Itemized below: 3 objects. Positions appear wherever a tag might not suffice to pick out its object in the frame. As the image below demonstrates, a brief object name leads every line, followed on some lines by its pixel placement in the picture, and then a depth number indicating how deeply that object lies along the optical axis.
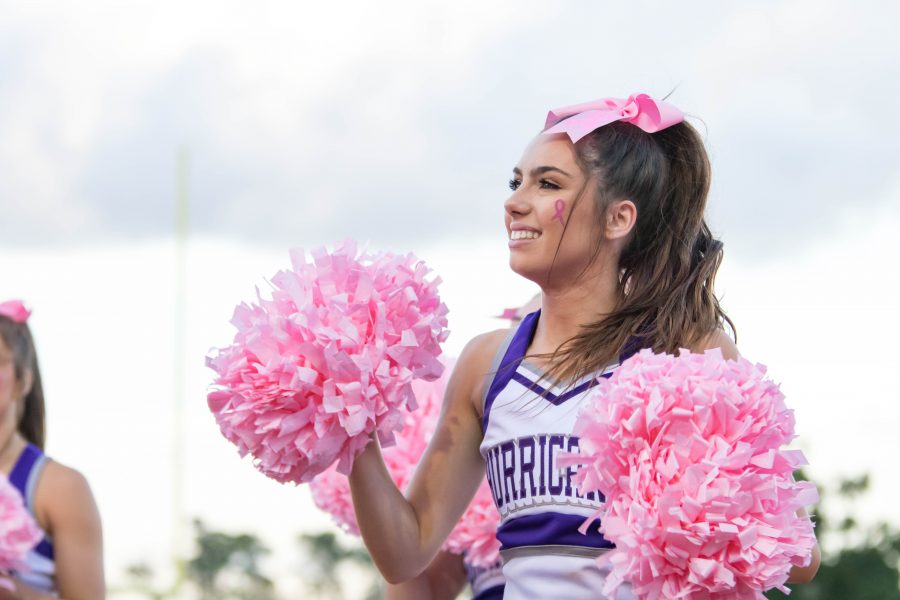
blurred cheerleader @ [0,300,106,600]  9.16
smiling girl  6.33
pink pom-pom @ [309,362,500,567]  9.67
